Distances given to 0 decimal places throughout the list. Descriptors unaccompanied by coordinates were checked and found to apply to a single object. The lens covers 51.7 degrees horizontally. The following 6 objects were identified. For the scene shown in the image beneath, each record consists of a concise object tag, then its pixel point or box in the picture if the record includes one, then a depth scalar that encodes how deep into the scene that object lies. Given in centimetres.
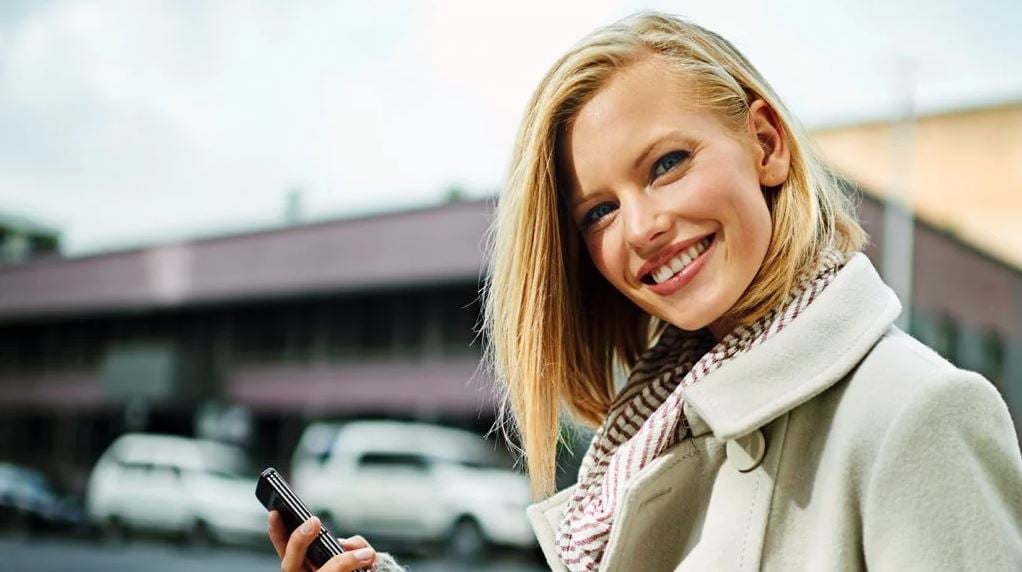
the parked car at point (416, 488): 1367
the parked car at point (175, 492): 1616
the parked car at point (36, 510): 1838
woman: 96
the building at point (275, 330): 2009
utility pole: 1502
